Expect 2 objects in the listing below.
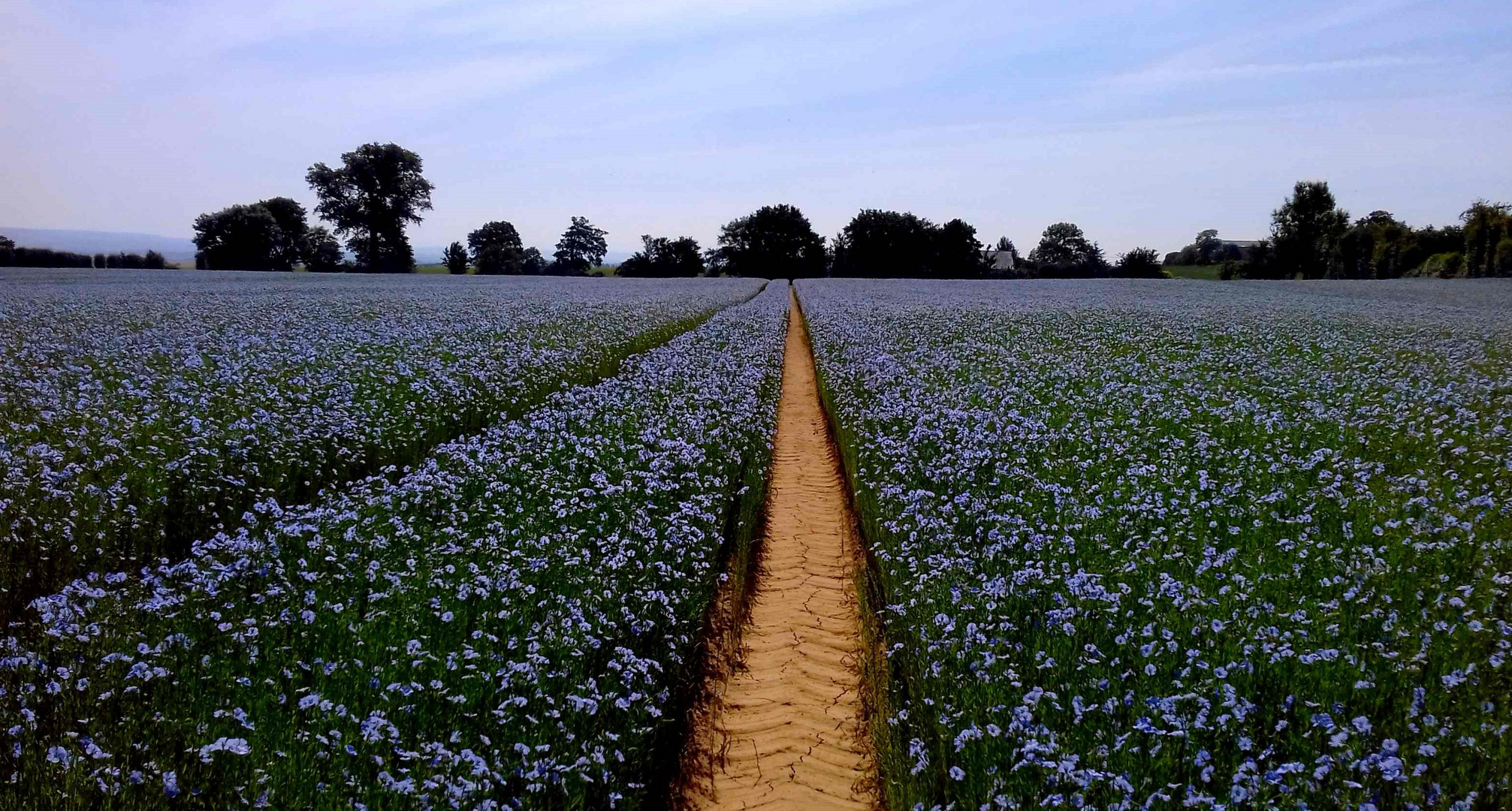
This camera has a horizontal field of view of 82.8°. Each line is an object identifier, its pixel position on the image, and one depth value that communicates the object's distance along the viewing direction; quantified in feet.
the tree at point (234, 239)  270.67
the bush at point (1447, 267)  199.62
